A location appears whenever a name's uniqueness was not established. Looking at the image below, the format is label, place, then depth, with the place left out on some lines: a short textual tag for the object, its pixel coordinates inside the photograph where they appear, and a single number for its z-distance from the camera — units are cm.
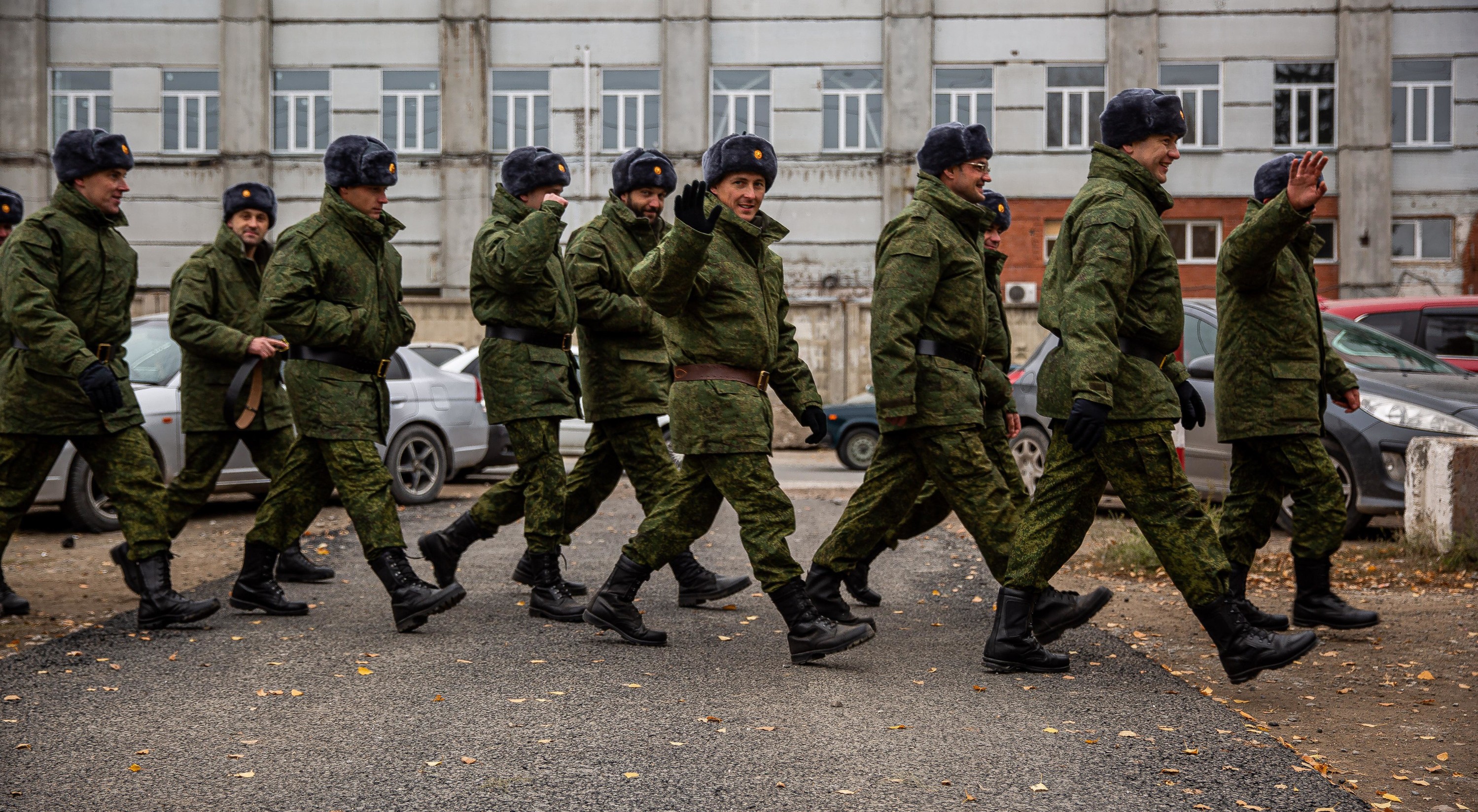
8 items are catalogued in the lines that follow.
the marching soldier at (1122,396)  502
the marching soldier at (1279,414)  608
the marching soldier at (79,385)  638
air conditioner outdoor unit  2827
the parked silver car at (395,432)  1039
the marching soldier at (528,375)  683
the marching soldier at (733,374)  551
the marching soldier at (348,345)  624
